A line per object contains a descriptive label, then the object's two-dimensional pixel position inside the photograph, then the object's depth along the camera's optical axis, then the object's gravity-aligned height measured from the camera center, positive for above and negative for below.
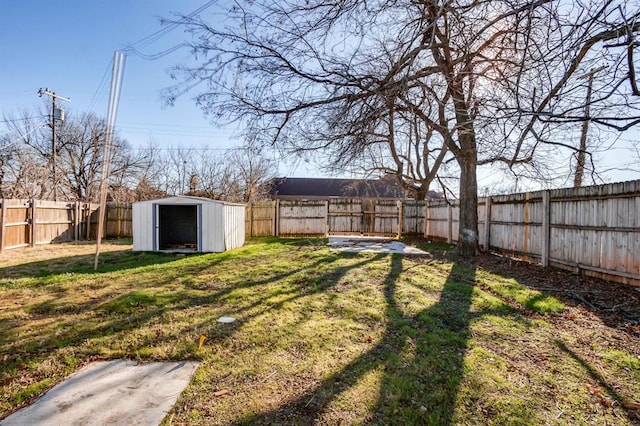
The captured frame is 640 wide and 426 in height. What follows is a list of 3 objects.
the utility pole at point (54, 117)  14.01 +4.26
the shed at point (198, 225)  8.05 -0.36
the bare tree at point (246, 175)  19.75 +2.36
